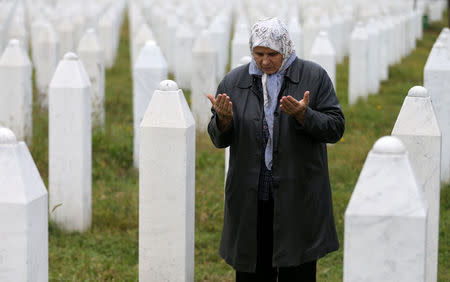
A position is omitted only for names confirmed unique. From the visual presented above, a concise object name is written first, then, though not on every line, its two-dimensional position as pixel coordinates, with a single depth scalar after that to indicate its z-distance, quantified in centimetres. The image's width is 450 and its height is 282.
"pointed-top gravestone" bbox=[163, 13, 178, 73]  1419
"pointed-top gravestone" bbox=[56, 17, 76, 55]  1362
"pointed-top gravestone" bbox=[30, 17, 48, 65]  1354
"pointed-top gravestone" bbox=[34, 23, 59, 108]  1136
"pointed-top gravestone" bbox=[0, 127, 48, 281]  405
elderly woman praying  438
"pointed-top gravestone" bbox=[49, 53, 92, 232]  668
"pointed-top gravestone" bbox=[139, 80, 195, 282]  509
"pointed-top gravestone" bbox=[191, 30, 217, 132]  1016
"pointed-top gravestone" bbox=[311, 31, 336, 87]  991
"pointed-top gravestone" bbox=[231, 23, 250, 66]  977
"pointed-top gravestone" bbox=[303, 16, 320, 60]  1448
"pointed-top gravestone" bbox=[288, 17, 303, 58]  1191
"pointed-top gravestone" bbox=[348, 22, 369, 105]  1162
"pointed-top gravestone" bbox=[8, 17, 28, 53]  1305
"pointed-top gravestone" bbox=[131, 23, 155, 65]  1207
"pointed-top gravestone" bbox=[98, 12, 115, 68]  1527
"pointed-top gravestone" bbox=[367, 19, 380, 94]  1241
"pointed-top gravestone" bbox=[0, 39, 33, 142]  841
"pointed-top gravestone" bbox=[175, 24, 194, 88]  1259
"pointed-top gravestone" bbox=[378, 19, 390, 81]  1415
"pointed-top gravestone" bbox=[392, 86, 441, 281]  514
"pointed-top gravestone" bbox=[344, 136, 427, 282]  345
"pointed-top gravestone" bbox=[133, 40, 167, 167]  823
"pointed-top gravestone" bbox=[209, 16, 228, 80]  1311
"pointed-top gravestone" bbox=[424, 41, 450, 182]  743
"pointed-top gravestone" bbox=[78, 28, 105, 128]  973
